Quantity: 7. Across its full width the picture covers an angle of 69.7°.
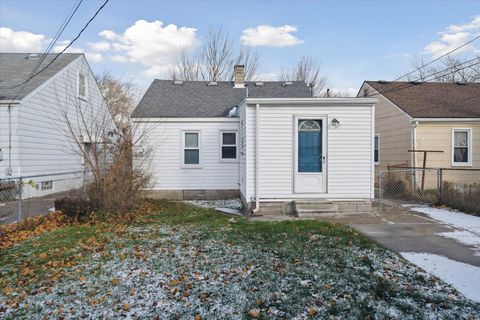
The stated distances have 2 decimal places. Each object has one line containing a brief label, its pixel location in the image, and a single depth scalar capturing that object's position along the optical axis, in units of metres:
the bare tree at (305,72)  35.59
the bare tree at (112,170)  8.97
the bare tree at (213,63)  31.69
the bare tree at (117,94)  33.10
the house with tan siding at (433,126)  14.05
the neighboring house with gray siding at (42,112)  11.96
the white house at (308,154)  9.45
